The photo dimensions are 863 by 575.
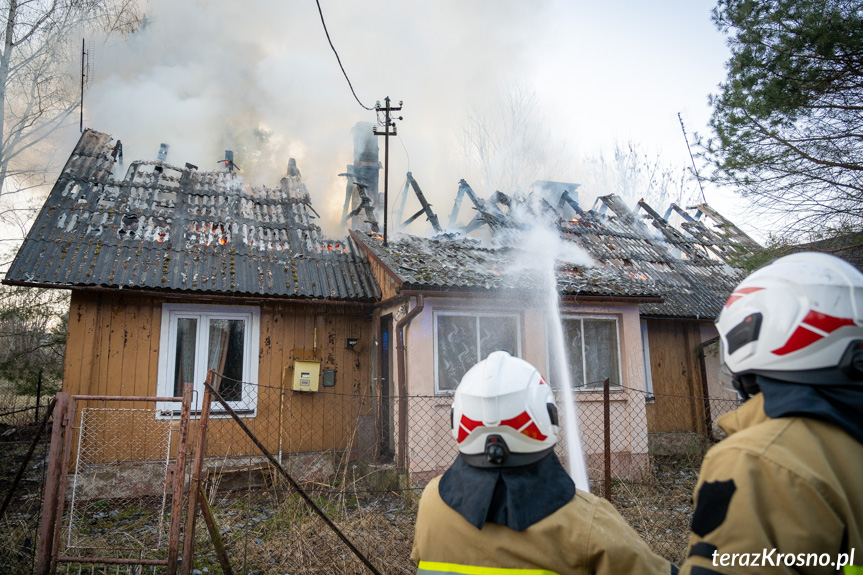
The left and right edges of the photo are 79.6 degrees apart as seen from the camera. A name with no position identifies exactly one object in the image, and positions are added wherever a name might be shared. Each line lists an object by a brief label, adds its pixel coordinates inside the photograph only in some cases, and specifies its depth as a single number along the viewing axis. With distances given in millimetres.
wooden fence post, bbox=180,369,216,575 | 4062
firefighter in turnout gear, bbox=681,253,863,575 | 1196
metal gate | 5859
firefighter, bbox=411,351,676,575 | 1648
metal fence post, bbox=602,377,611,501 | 5206
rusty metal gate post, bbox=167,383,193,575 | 4023
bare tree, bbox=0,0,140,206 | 13805
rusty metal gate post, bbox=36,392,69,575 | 4035
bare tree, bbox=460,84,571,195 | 15333
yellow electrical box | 8531
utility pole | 8704
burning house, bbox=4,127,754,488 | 7805
